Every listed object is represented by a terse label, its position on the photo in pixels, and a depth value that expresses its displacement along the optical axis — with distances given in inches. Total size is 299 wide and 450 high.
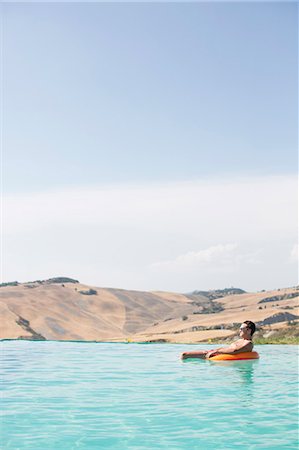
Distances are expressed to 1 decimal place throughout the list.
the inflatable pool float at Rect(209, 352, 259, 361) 649.6
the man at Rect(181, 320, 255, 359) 647.1
